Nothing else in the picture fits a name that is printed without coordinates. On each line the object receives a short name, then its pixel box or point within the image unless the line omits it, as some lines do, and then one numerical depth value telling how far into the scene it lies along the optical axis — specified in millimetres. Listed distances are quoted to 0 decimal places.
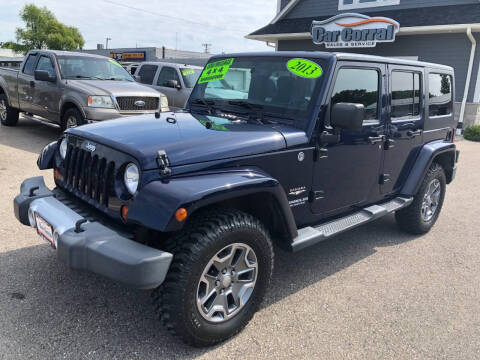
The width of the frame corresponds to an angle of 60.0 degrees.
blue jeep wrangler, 2416
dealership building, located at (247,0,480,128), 13852
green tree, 59031
